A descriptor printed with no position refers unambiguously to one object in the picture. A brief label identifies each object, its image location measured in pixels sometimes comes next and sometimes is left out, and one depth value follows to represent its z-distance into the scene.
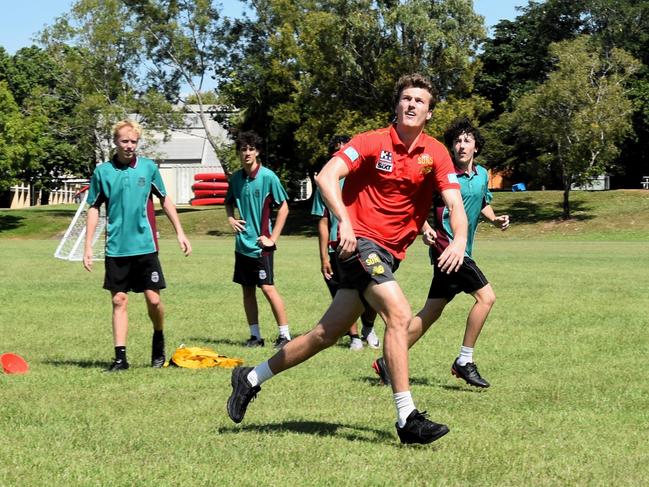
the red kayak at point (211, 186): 83.06
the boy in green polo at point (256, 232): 11.18
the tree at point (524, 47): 66.12
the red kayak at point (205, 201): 82.25
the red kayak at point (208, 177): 84.19
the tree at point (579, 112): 48.59
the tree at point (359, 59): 51.12
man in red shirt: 6.02
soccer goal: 27.85
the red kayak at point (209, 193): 83.38
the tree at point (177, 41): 60.59
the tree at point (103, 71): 59.09
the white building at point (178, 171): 86.25
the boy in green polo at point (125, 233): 9.27
